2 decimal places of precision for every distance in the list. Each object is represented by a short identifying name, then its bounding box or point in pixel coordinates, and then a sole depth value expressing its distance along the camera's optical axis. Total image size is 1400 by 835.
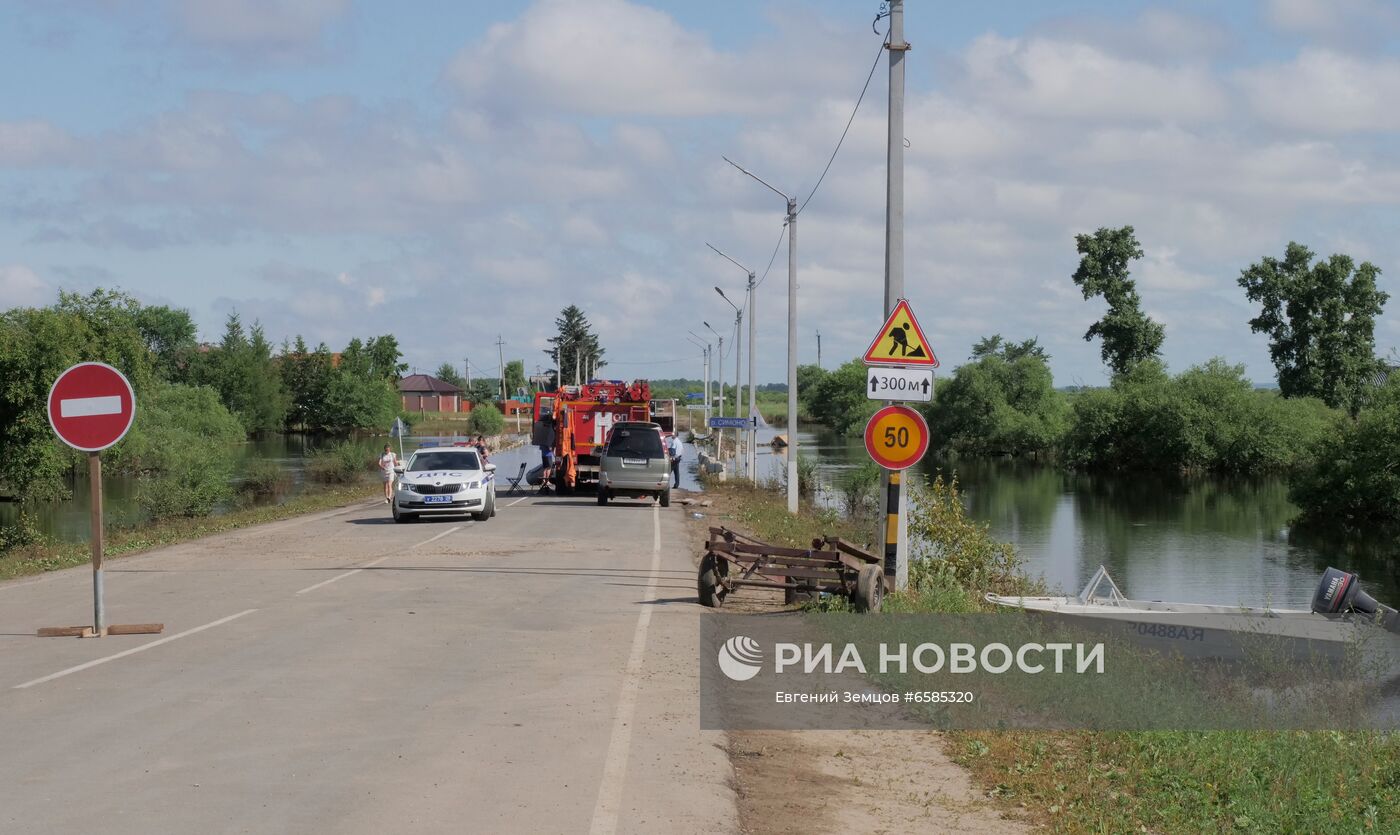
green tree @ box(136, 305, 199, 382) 143.25
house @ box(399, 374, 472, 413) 187.38
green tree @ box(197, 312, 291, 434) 132.50
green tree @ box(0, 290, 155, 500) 52.41
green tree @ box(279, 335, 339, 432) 144.50
